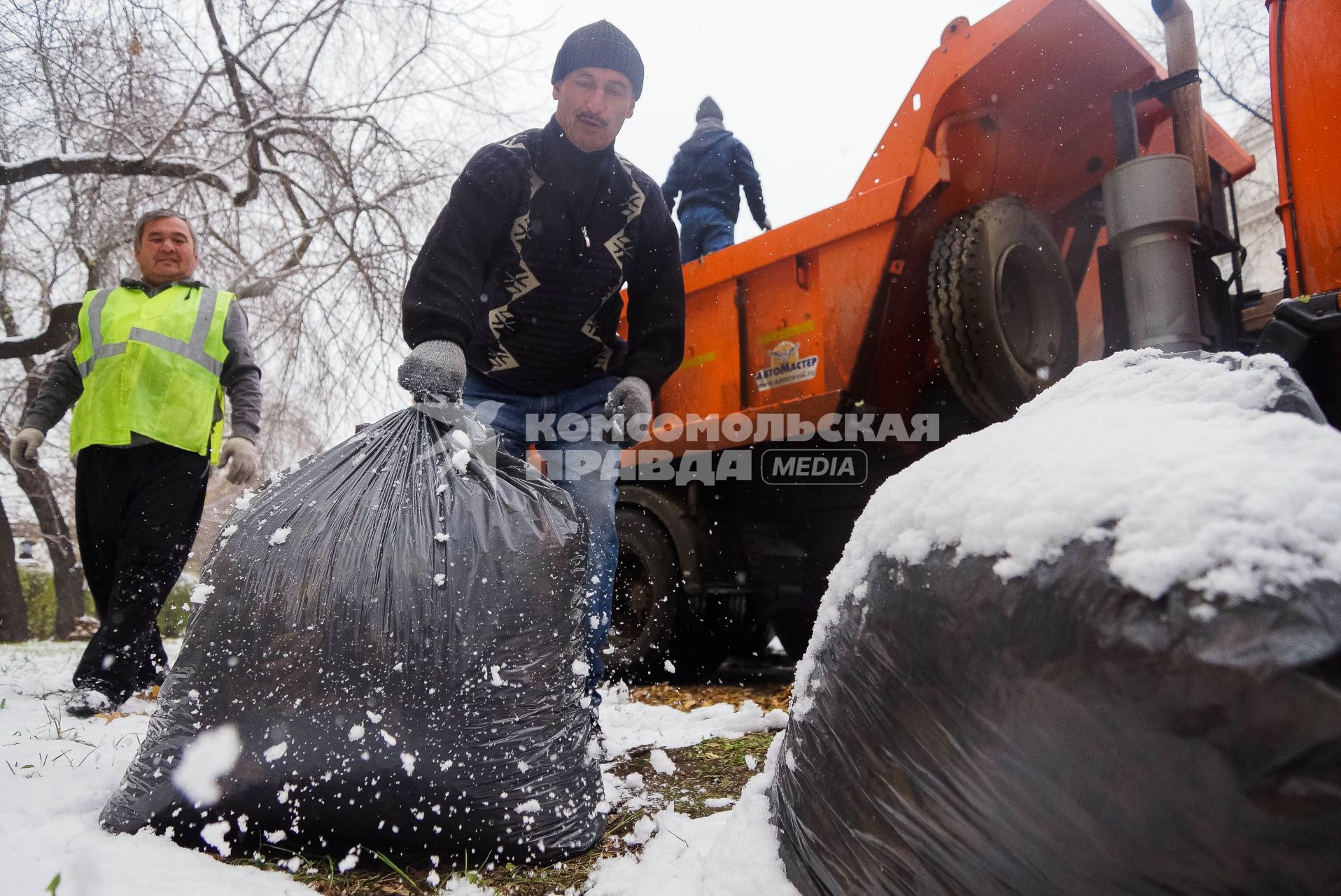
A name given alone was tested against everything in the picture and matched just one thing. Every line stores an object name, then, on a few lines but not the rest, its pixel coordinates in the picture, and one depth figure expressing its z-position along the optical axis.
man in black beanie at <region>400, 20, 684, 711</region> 2.09
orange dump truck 2.70
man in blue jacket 4.81
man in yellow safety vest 2.82
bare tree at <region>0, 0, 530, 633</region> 4.95
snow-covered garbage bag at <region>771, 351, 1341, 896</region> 0.65
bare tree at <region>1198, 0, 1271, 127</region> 6.13
